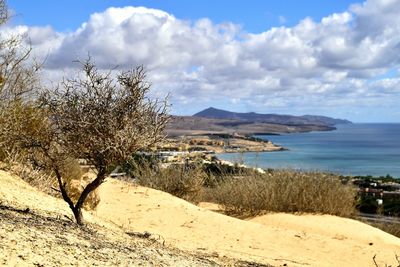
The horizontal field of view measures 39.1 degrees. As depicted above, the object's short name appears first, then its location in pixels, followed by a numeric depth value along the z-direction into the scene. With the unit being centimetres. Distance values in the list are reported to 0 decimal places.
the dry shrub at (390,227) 1967
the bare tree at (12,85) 1149
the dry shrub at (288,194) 1745
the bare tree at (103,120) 831
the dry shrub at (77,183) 1373
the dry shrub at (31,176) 1273
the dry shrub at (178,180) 1955
